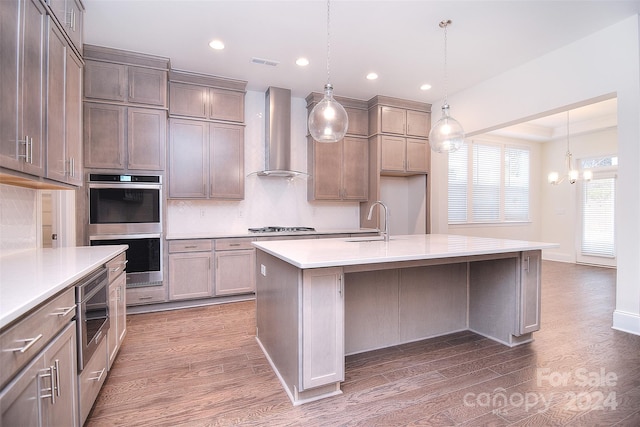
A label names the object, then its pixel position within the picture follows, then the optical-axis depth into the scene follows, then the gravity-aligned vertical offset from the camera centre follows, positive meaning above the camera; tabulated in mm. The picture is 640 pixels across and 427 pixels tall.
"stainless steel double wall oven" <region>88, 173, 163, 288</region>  3416 -79
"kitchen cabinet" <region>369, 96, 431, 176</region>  4965 +1269
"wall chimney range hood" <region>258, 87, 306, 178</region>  4562 +1182
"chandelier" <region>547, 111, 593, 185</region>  6232 +774
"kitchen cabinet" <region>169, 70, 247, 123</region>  4008 +1537
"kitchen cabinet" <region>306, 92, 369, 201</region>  4855 +794
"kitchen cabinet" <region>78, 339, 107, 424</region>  1570 -934
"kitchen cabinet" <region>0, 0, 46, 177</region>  1488 +670
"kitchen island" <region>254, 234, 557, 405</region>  1916 -688
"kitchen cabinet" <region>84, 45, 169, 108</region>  3420 +1537
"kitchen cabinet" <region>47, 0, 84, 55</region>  2087 +1423
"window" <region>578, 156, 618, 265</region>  6352 +18
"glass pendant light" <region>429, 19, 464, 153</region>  2904 +730
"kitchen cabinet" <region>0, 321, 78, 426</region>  958 -640
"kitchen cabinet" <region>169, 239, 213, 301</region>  3732 -695
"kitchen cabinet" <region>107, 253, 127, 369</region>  2150 -696
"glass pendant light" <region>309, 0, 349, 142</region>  2473 +741
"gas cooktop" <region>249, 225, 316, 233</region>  4434 -255
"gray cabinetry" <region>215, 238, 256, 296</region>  3936 -701
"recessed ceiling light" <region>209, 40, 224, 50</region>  3341 +1826
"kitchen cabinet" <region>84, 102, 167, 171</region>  3445 +857
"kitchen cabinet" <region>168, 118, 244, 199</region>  4020 +696
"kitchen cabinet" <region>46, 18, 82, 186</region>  1991 +718
